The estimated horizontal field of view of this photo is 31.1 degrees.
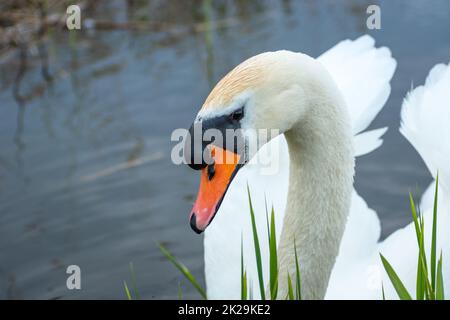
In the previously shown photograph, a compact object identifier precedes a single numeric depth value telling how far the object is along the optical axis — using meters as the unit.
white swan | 3.01
